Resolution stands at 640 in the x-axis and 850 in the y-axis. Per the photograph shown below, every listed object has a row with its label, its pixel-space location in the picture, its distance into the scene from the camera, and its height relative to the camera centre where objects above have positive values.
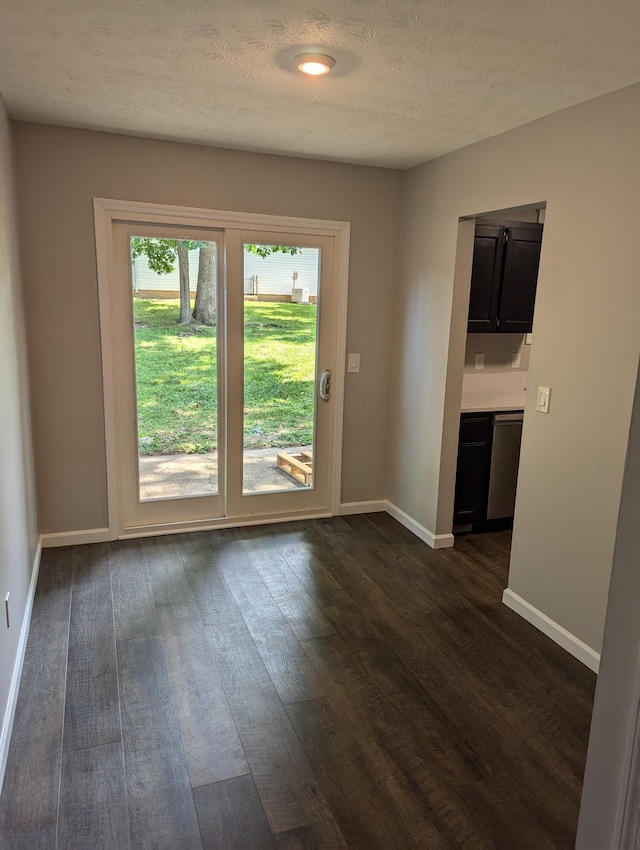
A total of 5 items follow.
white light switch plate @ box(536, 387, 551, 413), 2.88 -0.38
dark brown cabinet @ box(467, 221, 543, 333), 3.94 +0.30
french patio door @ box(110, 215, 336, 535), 3.72 -0.43
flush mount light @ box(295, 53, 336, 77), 2.20 +0.94
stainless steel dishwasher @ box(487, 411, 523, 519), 4.12 -1.01
